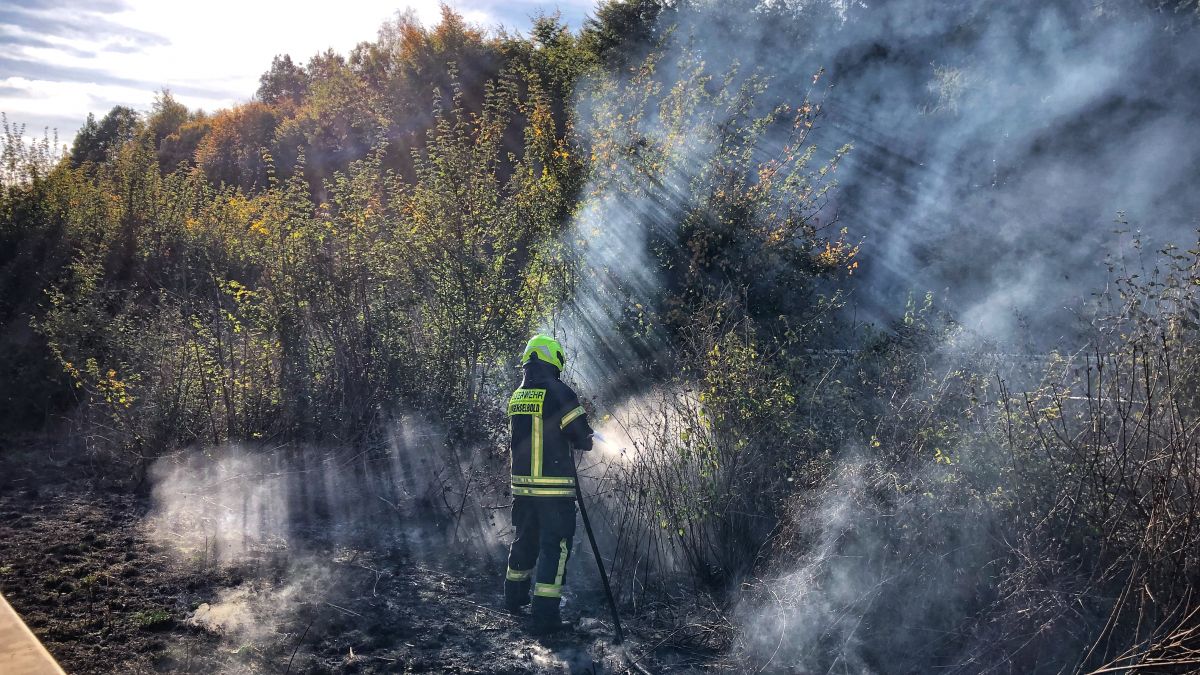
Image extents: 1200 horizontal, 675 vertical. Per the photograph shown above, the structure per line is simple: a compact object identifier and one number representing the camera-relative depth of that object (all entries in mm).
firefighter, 5160
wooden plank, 3670
